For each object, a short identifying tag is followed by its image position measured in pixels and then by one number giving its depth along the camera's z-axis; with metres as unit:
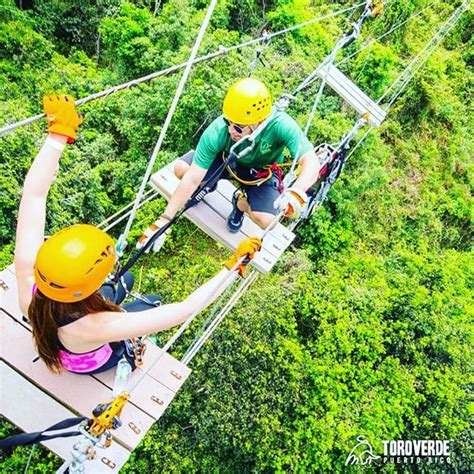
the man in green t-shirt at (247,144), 2.51
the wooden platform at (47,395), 2.16
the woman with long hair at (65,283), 1.54
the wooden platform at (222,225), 3.03
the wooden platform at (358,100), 4.77
